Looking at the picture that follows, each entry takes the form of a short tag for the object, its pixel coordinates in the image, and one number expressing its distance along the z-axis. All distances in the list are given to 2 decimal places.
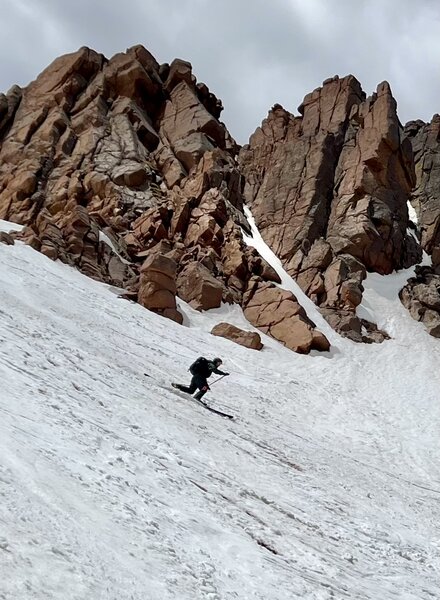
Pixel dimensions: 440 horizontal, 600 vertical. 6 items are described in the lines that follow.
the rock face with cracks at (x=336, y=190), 47.05
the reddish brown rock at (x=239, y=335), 31.06
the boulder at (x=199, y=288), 35.56
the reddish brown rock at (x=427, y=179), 63.19
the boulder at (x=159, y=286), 31.55
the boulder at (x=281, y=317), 34.16
